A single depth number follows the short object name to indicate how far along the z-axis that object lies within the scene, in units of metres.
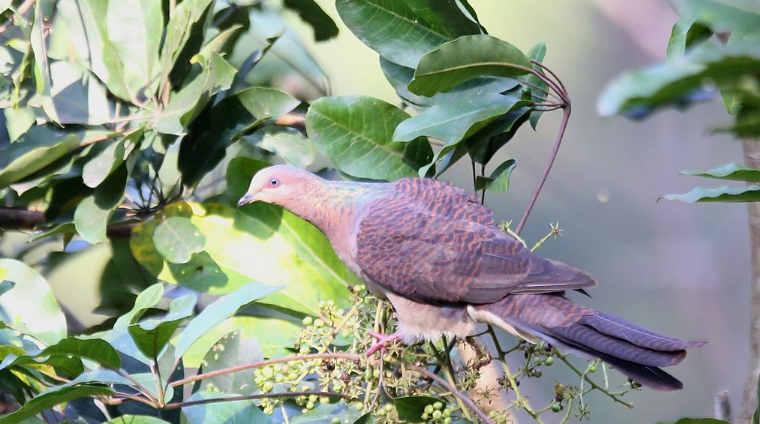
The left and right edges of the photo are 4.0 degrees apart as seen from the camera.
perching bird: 7.82
